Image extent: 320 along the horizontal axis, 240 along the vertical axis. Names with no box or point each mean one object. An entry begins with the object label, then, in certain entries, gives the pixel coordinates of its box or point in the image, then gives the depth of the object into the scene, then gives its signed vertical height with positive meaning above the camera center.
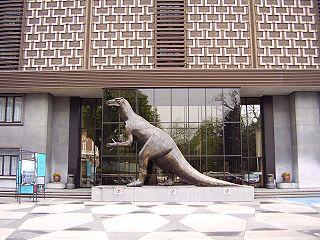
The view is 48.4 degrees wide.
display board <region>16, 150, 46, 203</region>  14.89 -0.70
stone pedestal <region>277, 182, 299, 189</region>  20.87 -1.65
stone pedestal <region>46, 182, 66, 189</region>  20.77 -1.62
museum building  20.03 +4.21
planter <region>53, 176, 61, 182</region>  21.22 -1.26
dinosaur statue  14.61 +0.08
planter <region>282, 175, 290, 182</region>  21.27 -1.26
